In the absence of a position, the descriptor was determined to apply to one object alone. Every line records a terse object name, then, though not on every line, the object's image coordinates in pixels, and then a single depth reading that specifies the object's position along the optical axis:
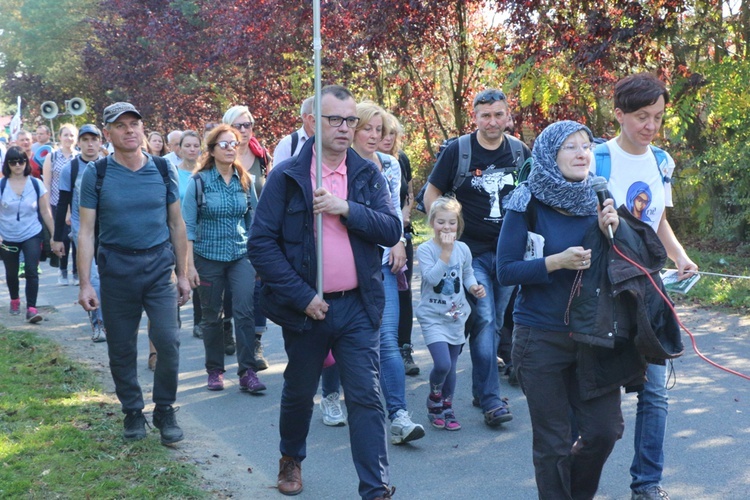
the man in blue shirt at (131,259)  5.68
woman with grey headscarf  4.02
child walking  6.12
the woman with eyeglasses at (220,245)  7.16
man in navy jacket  4.50
